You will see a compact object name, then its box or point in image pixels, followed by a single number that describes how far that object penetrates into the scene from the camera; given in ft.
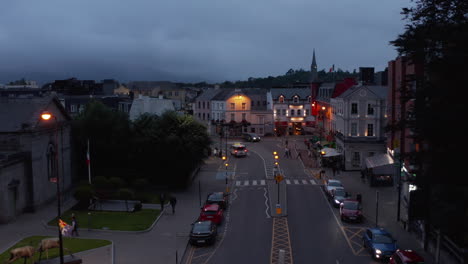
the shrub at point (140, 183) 140.26
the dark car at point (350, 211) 112.98
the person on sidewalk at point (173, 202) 120.67
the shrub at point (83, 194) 121.39
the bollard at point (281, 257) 78.32
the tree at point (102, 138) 154.61
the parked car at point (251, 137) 276.00
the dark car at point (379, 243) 84.74
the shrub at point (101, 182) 132.16
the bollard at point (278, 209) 120.88
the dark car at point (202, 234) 94.32
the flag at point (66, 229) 85.79
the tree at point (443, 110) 69.46
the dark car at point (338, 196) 128.98
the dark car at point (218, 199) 126.21
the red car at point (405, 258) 74.43
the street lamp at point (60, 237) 68.23
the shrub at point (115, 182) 132.67
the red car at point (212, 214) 110.63
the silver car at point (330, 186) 139.16
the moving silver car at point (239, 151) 224.43
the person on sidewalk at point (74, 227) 98.63
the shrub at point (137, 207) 122.52
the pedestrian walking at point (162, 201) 123.24
